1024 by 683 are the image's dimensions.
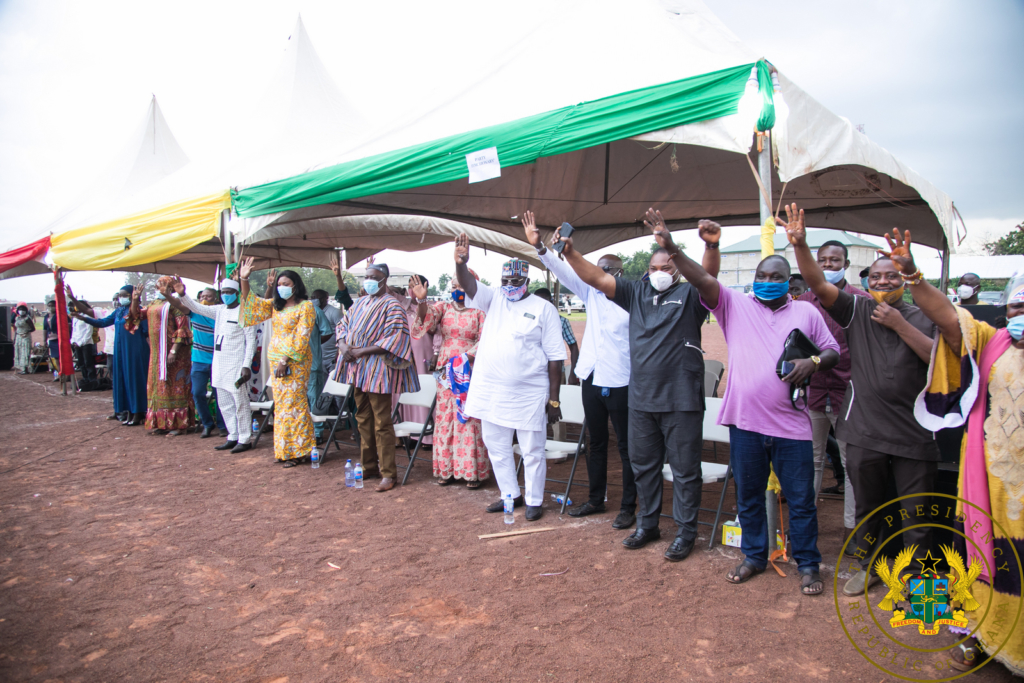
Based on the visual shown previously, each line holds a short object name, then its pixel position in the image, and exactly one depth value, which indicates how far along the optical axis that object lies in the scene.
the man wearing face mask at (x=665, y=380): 3.51
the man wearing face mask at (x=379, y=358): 5.16
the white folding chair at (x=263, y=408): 6.77
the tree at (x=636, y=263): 49.51
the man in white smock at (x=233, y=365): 6.52
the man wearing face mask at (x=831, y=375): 4.03
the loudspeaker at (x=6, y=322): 17.22
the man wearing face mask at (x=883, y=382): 2.84
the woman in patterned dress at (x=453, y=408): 5.07
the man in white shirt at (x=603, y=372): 4.00
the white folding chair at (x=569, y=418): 4.55
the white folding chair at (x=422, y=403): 5.47
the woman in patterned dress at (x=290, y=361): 5.86
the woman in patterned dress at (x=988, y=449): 2.34
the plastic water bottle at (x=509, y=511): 4.25
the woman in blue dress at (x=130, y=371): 8.35
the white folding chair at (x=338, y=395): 6.07
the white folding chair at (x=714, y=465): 3.83
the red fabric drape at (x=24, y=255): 8.01
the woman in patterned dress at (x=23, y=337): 14.96
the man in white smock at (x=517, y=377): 4.31
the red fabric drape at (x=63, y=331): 8.28
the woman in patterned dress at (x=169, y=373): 7.43
